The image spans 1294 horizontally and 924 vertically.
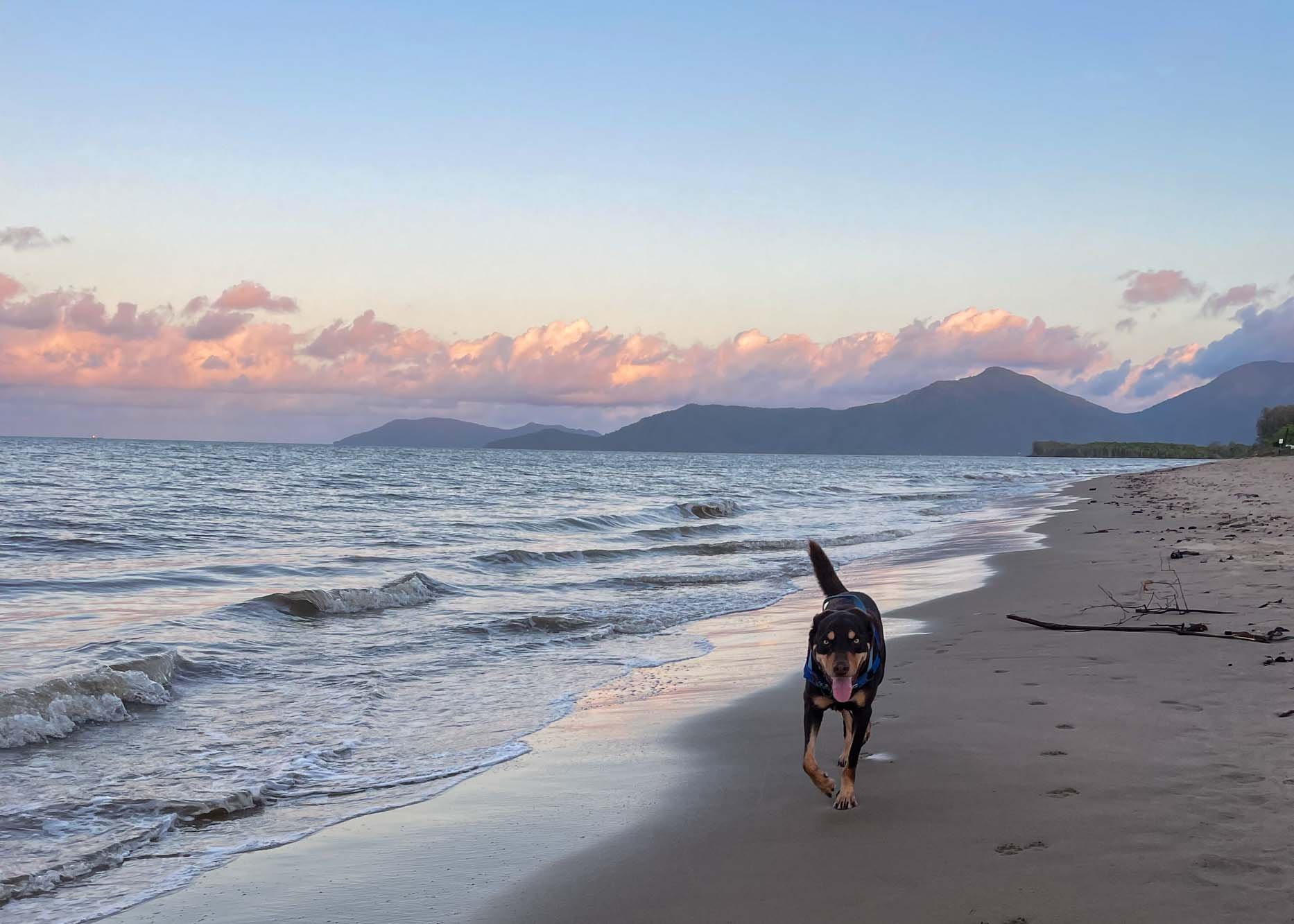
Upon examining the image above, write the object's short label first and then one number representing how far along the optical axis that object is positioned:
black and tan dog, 4.60
